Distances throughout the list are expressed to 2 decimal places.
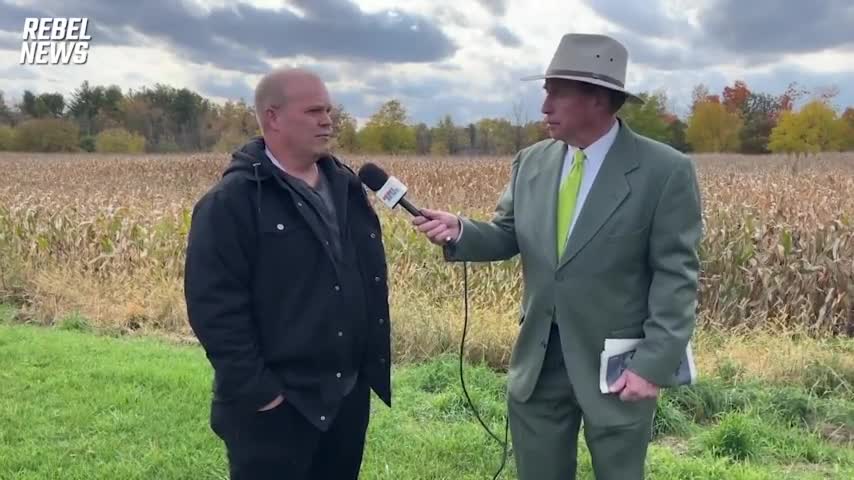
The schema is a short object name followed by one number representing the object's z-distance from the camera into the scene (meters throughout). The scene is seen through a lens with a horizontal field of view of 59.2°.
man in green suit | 2.38
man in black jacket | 2.29
